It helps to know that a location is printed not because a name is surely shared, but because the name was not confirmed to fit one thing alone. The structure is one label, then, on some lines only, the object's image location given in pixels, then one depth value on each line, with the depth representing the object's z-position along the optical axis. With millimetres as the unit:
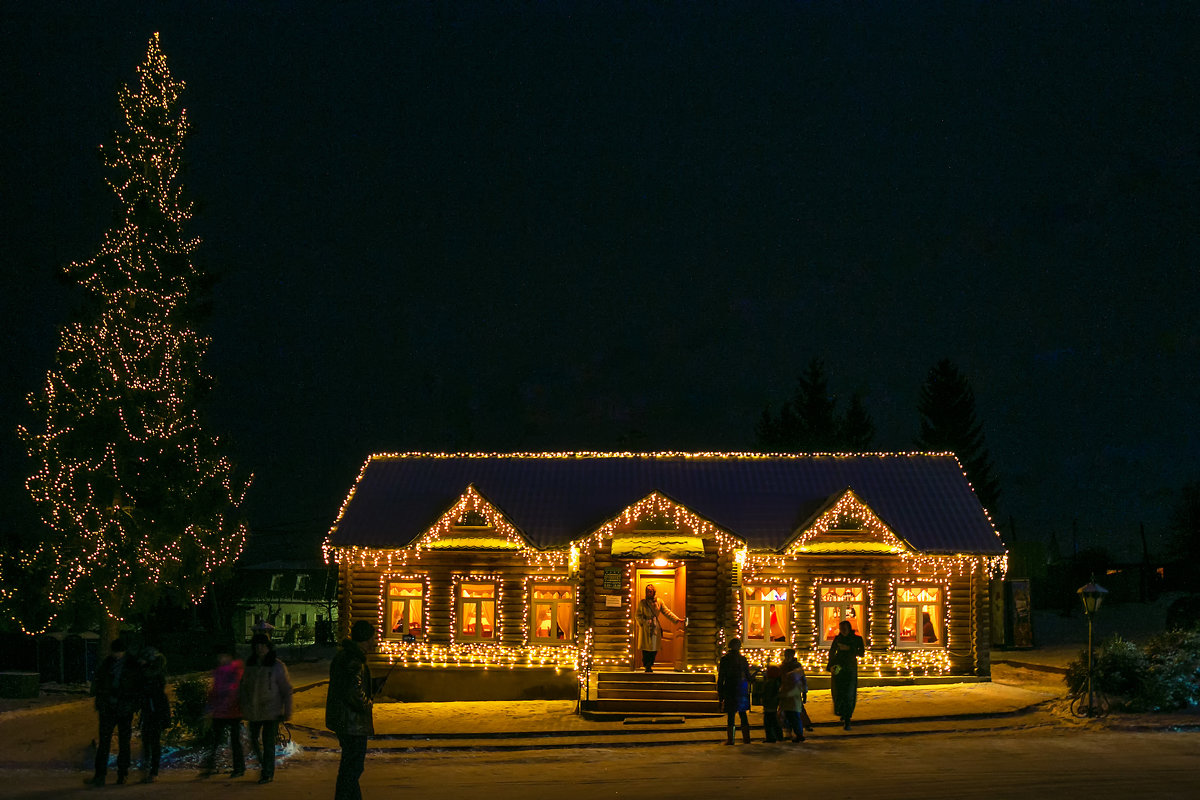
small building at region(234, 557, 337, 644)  55250
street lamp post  18344
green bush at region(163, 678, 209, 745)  14734
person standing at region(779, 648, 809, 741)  16750
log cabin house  23391
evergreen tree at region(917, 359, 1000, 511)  63531
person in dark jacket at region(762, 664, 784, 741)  16812
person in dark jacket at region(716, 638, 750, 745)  16734
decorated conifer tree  24156
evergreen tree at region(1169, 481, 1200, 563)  58150
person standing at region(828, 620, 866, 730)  17797
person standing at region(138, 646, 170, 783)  13398
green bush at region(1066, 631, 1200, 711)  18094
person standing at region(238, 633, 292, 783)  13008
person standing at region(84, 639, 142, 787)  13169
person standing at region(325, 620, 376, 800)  9578
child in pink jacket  13438
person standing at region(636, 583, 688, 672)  21438
